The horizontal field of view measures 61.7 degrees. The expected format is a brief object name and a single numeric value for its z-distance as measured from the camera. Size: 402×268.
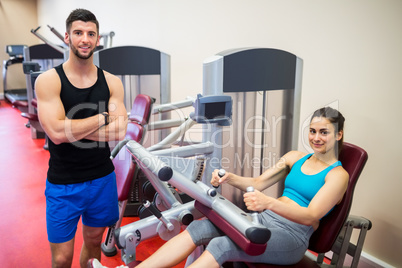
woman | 1.22
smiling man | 1.31
